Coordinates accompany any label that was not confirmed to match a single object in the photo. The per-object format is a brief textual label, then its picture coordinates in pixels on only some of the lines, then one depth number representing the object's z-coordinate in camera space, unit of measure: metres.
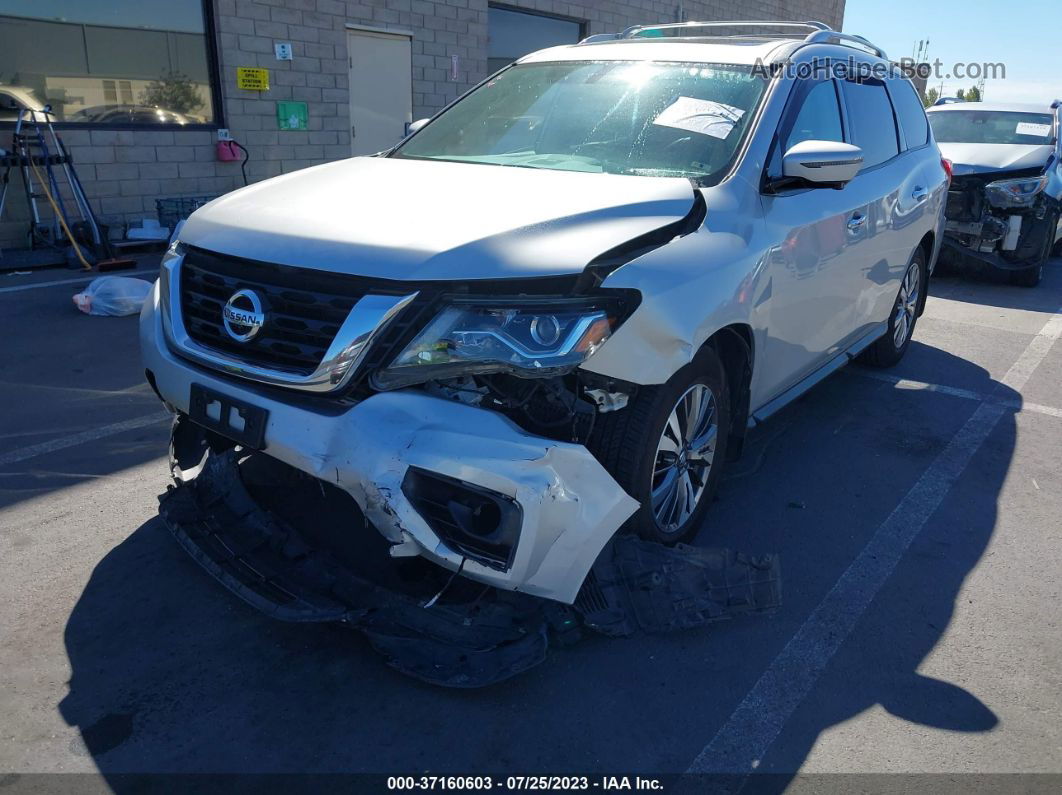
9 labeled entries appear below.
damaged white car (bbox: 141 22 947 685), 2.43
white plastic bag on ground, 6.75
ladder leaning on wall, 8.61
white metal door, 11.77
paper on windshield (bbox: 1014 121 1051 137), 10.30
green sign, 10.98
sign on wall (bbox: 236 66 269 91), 10.44
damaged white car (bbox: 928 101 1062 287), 9.12
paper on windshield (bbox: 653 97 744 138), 3.55
